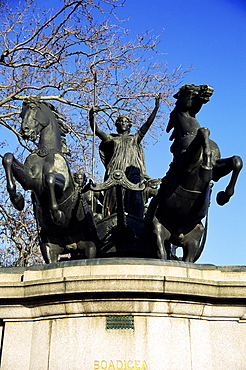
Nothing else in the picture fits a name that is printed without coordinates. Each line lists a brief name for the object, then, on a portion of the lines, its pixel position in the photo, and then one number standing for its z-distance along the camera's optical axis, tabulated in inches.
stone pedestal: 293.0
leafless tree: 724.7
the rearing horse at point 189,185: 374.3
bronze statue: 381.4
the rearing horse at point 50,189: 390.3
